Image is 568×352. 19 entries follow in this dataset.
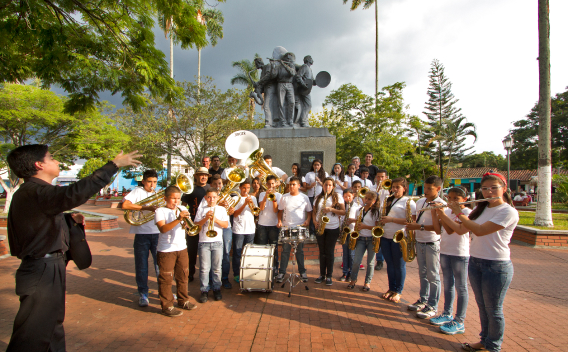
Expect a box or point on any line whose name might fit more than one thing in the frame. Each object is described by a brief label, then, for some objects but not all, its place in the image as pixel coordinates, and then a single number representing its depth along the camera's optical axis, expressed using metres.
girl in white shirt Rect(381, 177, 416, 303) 4.49
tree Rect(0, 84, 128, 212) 13.69
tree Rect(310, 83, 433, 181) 17.06
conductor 2.27
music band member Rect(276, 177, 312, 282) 5.18
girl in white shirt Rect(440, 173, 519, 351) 2.85
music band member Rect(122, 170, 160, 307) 4.34
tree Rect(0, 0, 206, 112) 4.86
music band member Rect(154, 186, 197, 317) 4.01
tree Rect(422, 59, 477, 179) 41.81
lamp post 17.97
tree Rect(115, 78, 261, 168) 18.58
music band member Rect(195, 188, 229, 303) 4.49
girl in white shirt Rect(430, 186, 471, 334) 3.51
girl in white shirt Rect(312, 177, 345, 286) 5.18
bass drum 4.46
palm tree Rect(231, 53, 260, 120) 34.28
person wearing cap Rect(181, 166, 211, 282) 5.25
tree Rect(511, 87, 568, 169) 29.19
